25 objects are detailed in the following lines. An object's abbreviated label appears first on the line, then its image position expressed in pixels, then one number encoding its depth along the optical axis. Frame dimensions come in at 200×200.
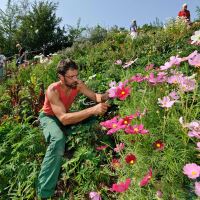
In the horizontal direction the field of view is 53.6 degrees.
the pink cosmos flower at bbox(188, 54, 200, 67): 1.34
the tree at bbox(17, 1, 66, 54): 11.02
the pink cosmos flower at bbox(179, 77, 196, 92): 1.30
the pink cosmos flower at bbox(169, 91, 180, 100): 1.33
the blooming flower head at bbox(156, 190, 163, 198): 1.14
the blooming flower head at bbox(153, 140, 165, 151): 1.29
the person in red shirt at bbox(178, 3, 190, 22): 5.71
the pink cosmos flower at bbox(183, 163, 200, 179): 1.07
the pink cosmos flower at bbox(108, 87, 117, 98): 1.50
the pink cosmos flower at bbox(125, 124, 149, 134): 1.26
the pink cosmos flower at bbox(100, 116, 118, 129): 1.35
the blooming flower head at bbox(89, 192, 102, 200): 1.37
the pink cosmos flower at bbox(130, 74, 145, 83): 1.62
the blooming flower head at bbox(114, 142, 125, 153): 1.42
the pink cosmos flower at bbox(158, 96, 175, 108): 1.29
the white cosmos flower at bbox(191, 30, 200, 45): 1.46
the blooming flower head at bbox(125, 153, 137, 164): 1.26
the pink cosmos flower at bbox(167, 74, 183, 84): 1.35
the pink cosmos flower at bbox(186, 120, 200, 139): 1.13
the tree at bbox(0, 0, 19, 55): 11.39
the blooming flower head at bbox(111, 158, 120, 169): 1.46
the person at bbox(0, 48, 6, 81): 4.62
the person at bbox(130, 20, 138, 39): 6.65
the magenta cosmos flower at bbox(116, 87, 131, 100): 1.45
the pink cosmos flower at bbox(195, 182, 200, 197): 1.02
